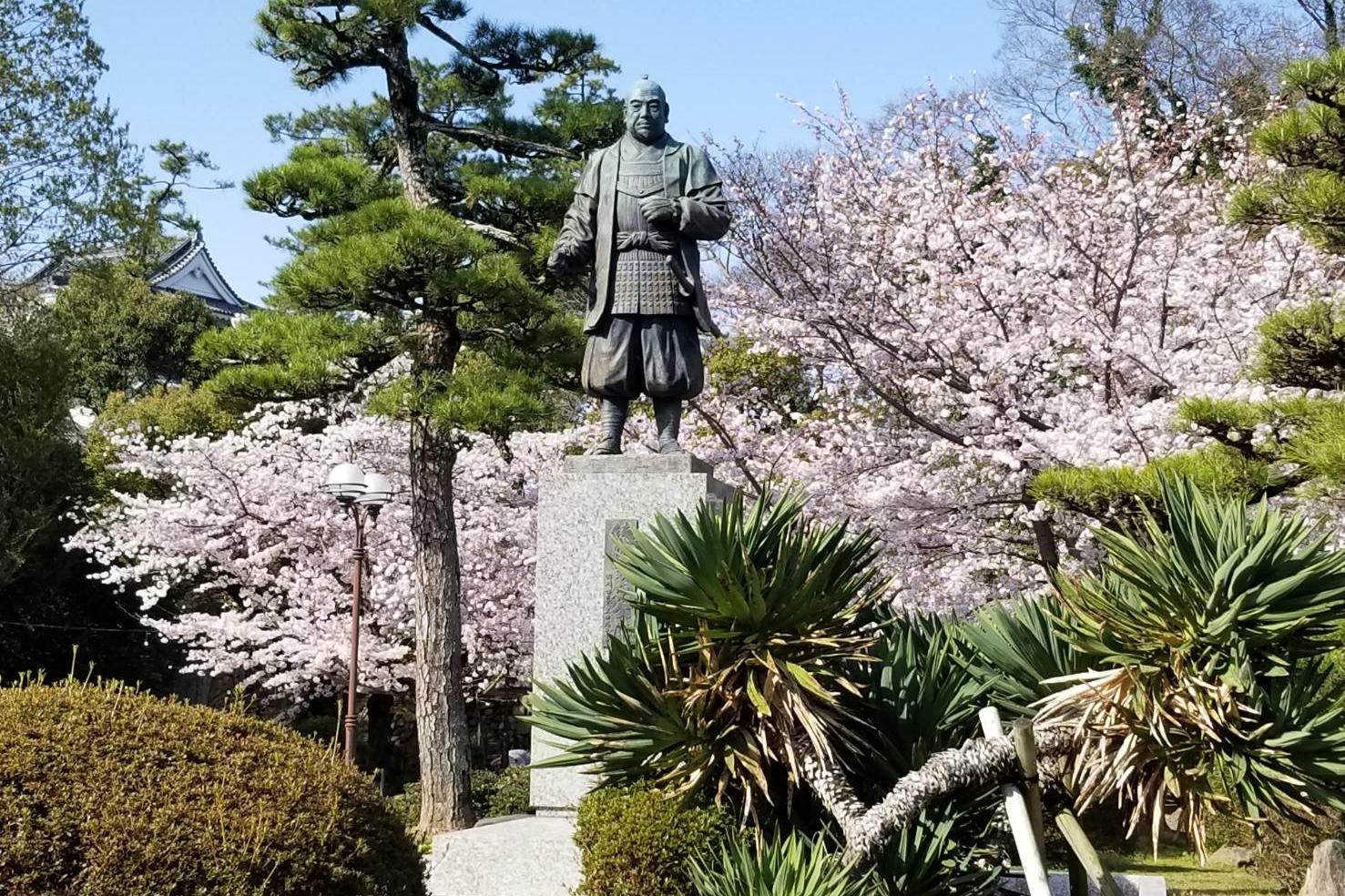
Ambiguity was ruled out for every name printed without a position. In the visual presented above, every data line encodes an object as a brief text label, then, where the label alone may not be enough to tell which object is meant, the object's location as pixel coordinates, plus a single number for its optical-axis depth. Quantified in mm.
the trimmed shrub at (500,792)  12906
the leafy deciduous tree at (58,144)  17219
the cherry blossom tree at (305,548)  15484
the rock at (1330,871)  8047
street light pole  11995
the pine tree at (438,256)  10688
